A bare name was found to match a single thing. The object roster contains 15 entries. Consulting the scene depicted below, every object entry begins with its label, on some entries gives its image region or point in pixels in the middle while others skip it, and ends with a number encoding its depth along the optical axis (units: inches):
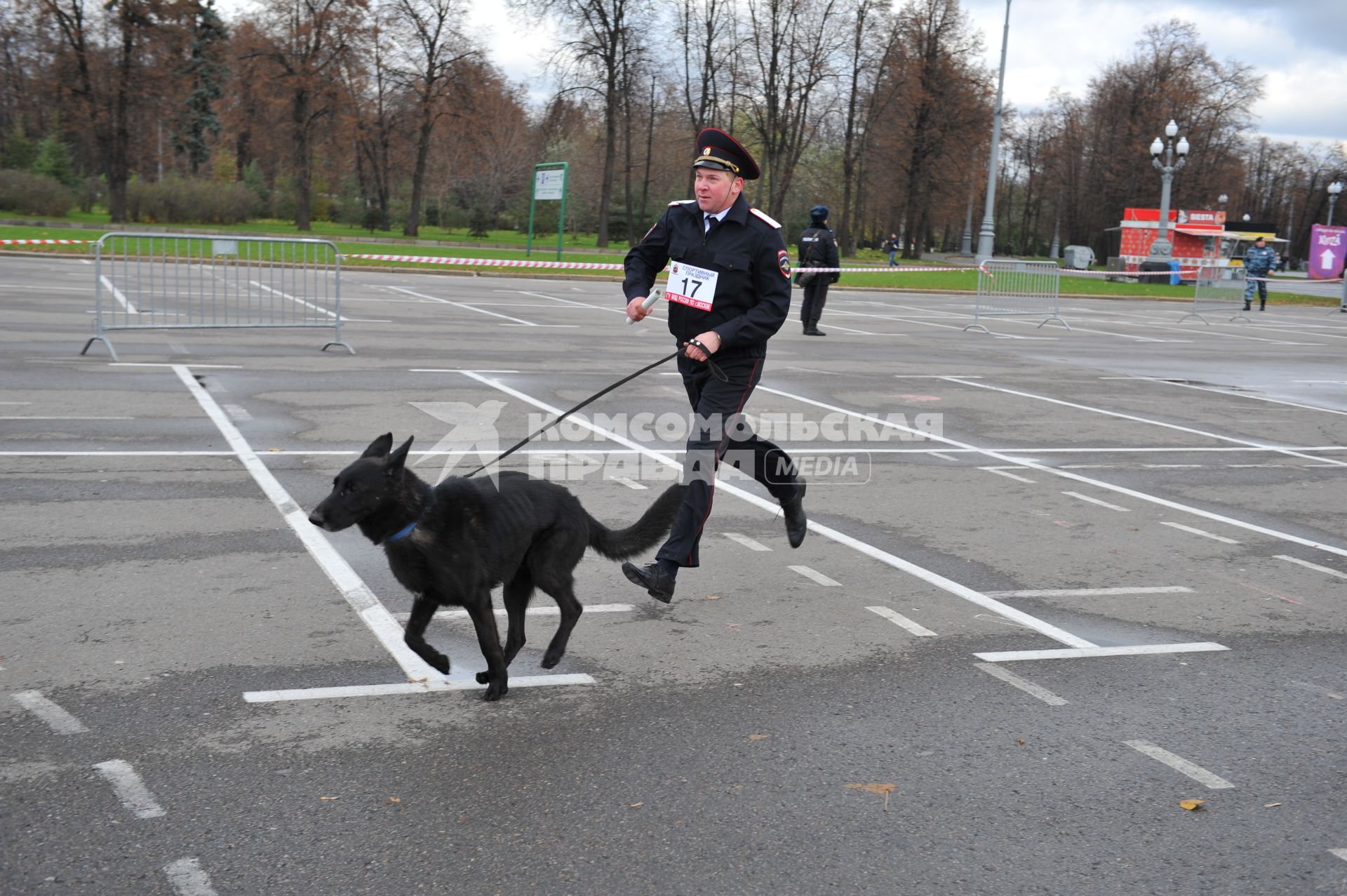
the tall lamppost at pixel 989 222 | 1834.4
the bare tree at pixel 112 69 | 2047.2
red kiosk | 2172.7
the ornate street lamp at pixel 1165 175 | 1624.0
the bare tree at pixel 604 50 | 2011.6
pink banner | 2178.9
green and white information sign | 1558.8
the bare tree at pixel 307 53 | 2241.6
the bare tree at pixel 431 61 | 2267.5
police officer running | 220.2
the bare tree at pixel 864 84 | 2364.7
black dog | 164.1
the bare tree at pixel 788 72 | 2284.7
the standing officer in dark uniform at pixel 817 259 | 821.2
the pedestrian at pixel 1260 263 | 1408.7
